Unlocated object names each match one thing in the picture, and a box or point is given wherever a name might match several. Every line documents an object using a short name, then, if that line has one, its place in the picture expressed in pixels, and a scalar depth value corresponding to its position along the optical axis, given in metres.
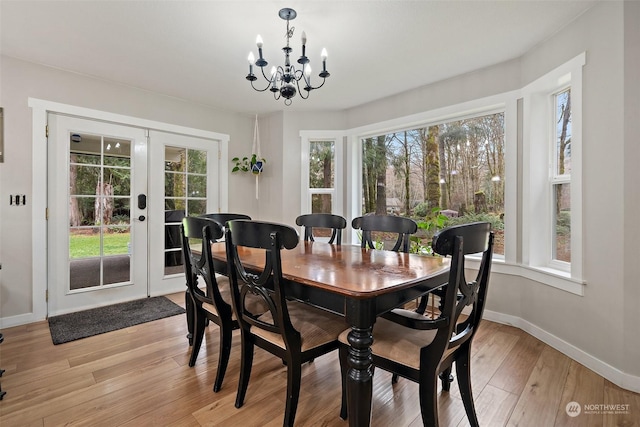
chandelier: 1.91
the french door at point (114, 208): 3.02
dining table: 1.21
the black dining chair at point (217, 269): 2.01
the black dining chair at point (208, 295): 1.74
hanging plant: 4.25
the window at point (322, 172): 4.19
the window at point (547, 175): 2.42
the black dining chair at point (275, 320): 1.33
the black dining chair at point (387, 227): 2.25
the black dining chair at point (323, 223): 2.71
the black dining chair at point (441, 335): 1.21
